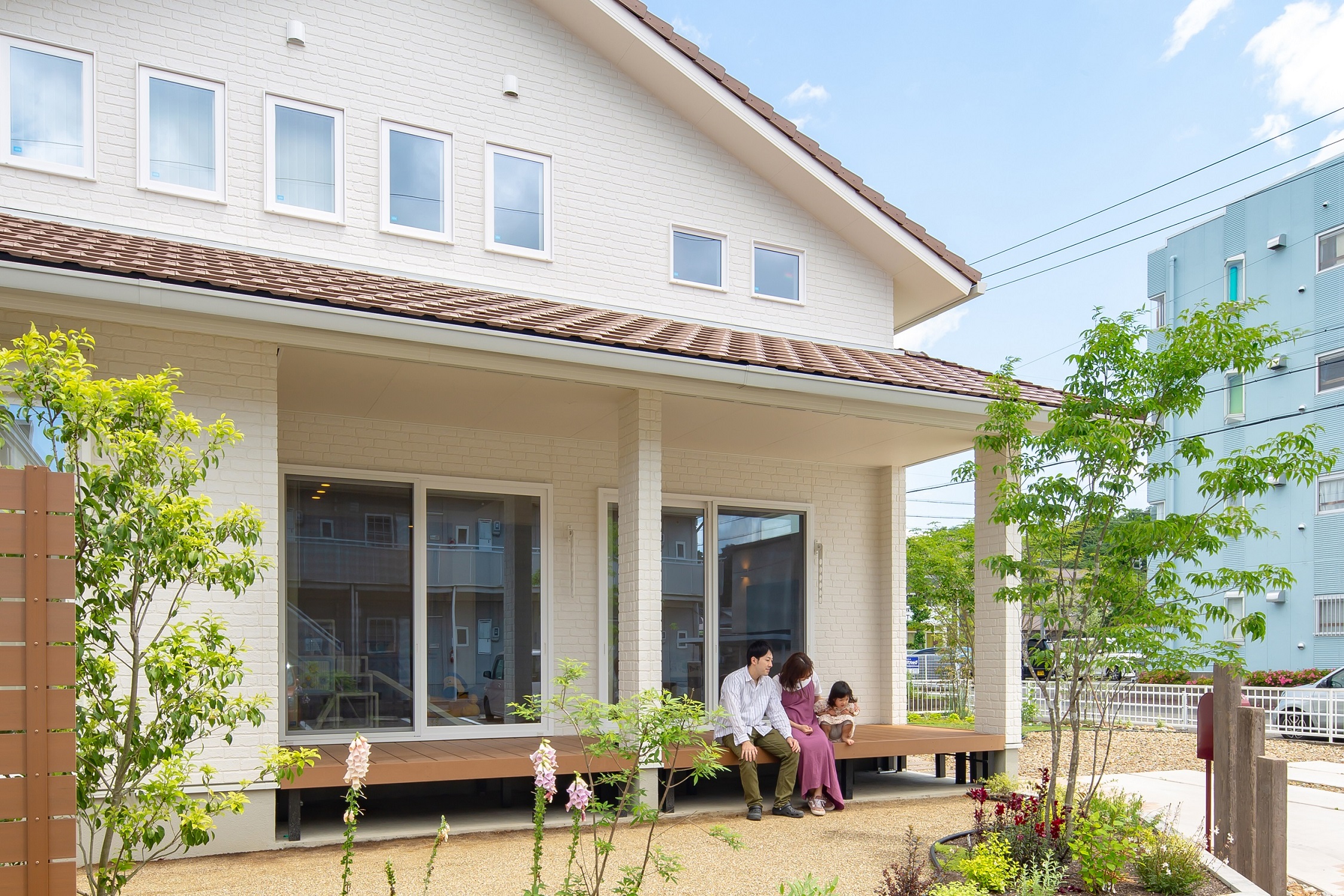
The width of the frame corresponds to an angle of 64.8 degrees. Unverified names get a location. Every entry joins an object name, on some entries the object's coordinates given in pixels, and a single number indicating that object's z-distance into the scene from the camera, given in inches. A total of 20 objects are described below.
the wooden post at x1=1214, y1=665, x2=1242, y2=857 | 259.0
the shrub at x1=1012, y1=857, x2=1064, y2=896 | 210.7
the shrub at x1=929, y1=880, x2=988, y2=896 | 206.4
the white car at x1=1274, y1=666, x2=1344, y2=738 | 665.0
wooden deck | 293.7
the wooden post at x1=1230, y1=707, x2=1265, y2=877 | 249.6
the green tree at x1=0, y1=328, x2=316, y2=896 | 170.7
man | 338.0
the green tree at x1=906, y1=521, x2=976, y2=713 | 871.1
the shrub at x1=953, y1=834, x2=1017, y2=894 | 223.9
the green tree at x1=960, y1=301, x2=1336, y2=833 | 239.3
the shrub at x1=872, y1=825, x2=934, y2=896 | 211.5
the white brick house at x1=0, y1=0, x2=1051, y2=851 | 287.7
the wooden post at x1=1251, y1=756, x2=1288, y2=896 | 241.1
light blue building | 958.4
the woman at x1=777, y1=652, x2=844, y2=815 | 349.1
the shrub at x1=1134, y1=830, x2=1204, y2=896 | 229.3
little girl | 372.2
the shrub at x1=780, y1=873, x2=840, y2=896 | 184.7
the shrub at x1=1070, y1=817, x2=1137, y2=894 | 228.7
